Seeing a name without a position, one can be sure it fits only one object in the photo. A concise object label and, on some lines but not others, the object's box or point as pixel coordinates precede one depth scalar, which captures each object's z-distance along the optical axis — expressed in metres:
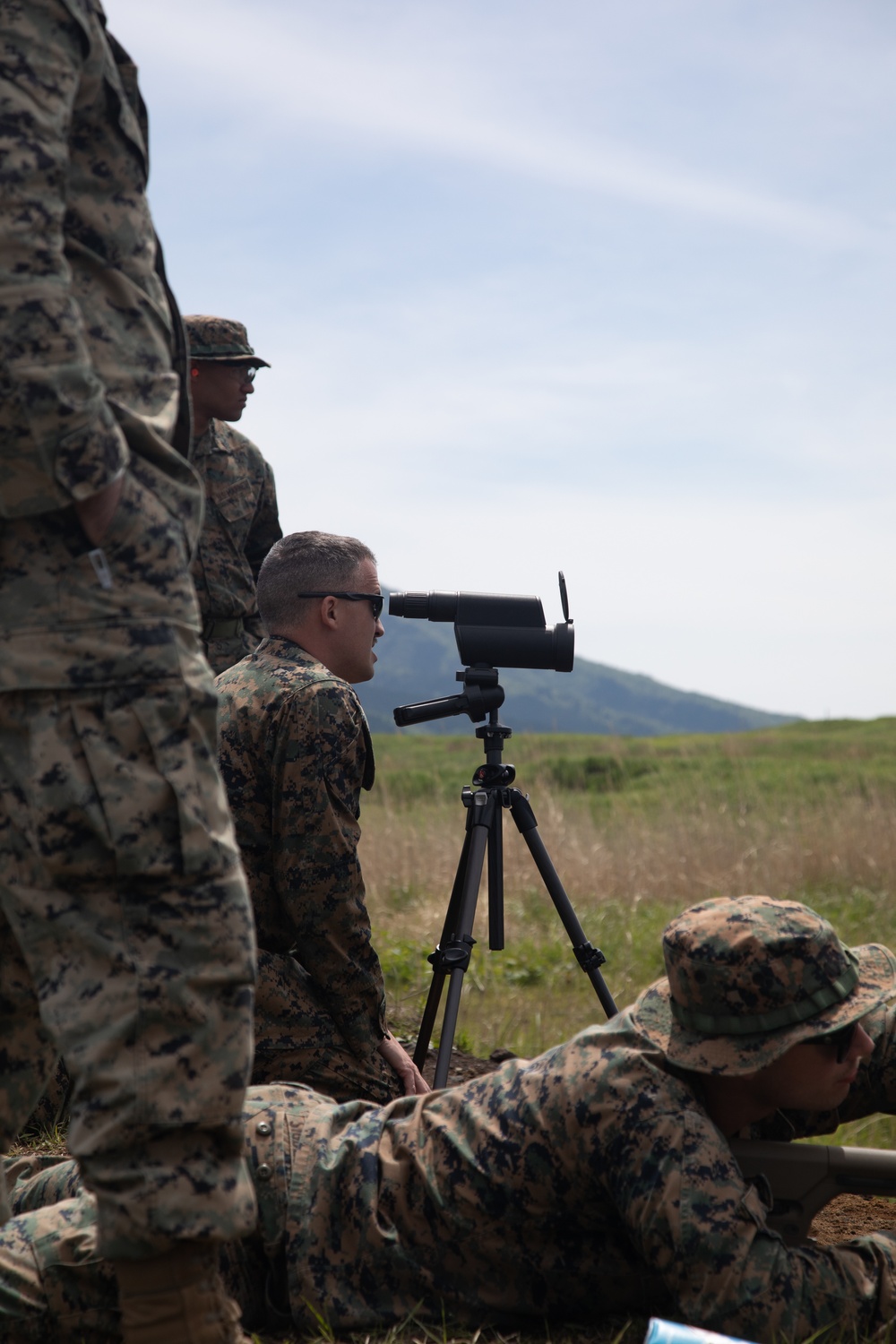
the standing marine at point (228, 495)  4.71
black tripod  3.81
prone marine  2.12
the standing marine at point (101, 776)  1.77
